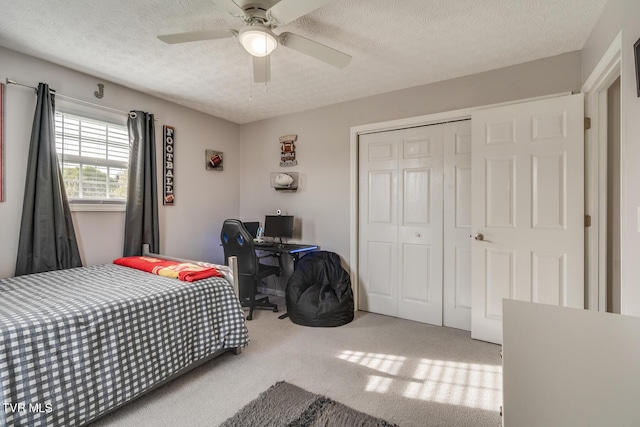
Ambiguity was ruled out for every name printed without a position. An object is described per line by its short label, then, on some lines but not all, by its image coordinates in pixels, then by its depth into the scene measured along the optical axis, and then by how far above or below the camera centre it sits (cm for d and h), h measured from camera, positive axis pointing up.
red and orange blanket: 223 -45
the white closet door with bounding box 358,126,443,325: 298 -10
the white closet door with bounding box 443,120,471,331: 281 -10
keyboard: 343 -37
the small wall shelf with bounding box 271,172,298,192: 375 +40
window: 263 +51
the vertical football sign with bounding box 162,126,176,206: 335 +54
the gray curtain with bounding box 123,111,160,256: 301 +24
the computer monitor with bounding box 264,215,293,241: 366 -17
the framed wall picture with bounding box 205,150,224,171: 384 +69
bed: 136 -70
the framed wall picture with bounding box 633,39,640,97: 129 +68
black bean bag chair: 295 -83
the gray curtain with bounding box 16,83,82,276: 235 +6
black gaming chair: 308 -43
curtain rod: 231 +100
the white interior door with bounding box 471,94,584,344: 224 +5
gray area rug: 161 -113
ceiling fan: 149 +102
